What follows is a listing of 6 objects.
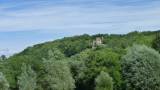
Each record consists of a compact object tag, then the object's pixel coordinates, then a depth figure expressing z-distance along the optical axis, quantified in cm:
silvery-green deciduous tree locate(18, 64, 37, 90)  6565
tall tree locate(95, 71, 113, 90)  6165
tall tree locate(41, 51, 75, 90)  6241
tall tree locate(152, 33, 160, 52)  7669
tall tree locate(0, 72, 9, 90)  6960
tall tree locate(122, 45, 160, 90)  5555
